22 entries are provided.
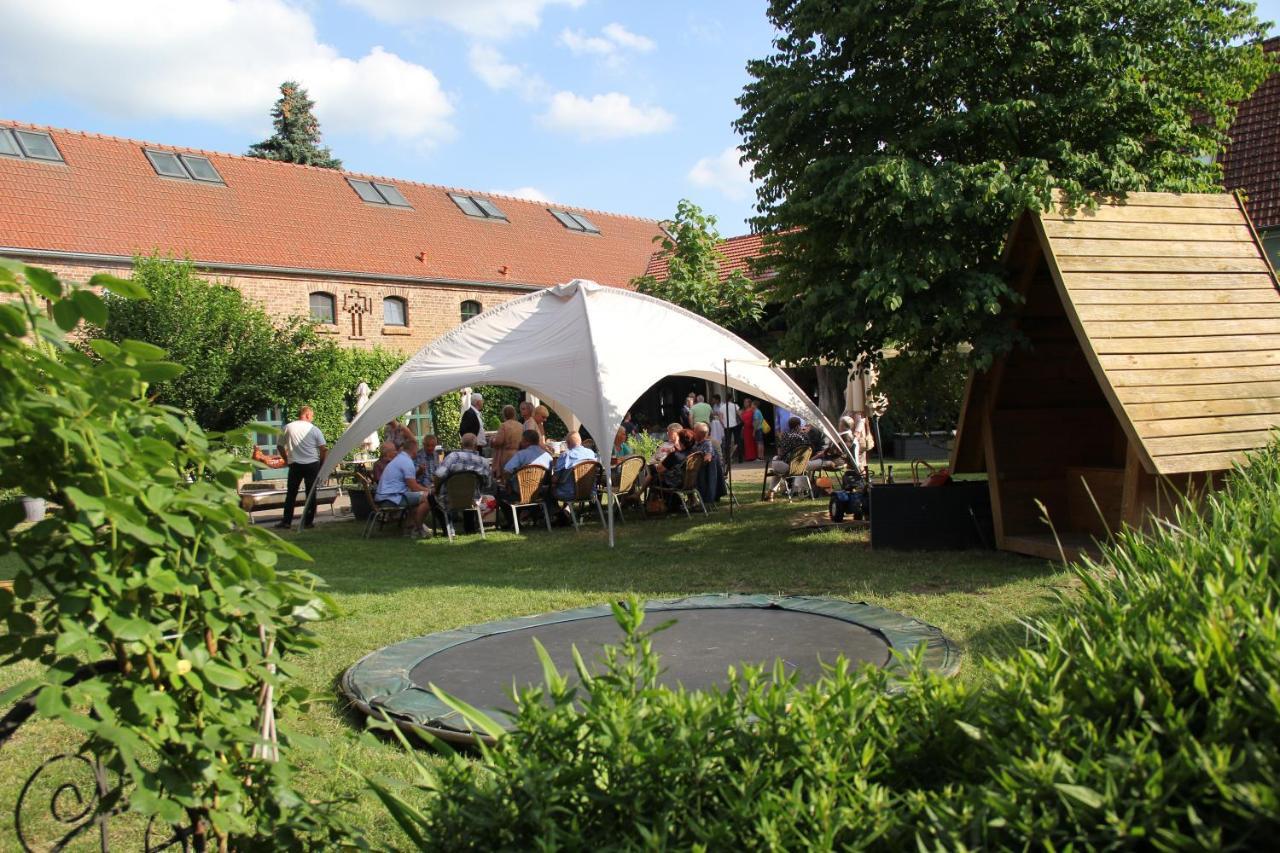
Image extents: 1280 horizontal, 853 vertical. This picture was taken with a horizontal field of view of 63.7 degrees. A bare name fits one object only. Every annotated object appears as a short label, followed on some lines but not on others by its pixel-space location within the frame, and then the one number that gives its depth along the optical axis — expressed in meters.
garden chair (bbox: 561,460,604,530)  13.00
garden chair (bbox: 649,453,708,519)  13.74
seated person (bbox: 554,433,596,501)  13.06
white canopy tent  12.25
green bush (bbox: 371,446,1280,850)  1.54
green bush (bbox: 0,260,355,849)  1.73
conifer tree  46.53
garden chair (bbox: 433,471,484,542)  12.52
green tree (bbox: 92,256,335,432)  21.05
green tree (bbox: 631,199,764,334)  23.91
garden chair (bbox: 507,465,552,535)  12.80
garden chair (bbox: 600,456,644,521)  13.23
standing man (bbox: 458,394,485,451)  17.39
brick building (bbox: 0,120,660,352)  25.58
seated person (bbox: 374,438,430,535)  13.00
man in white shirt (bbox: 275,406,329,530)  14.32
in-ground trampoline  4.99
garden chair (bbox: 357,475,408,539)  13.01
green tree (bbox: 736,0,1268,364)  8.48
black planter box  9.58
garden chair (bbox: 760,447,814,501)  14.91
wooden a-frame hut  7.15
